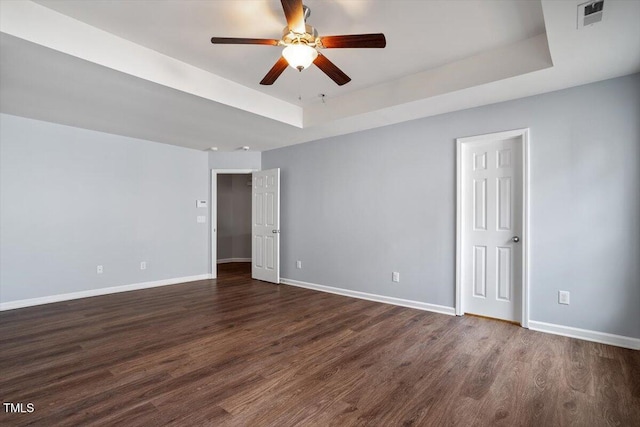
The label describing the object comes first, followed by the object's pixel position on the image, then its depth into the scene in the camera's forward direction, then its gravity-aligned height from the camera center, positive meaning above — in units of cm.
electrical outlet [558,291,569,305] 317 -84
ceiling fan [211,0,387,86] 209 +121
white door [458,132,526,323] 351 -13
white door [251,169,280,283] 576 -24
